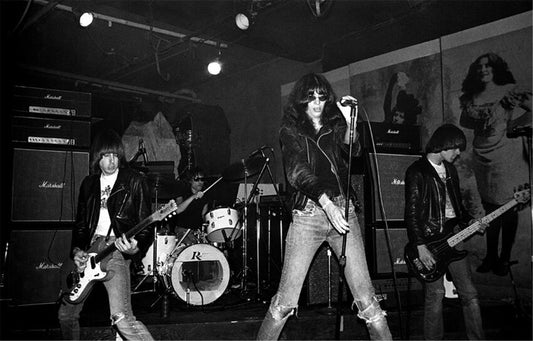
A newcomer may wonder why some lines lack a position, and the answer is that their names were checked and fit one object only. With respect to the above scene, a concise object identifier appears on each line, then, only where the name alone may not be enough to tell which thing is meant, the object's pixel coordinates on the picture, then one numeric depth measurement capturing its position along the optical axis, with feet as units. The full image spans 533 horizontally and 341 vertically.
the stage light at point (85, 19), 21.27
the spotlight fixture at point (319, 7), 19.08
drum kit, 16.69
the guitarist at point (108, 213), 10.84
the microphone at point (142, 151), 19.60
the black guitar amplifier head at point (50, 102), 16.07
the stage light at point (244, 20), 21.24
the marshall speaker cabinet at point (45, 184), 15.48
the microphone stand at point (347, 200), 8.79
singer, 9.08
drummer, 21.85
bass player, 12.87
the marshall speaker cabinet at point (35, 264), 15.02
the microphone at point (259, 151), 16.38
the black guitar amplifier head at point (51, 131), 15.84
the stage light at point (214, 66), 28.55
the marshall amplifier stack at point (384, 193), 15.90
